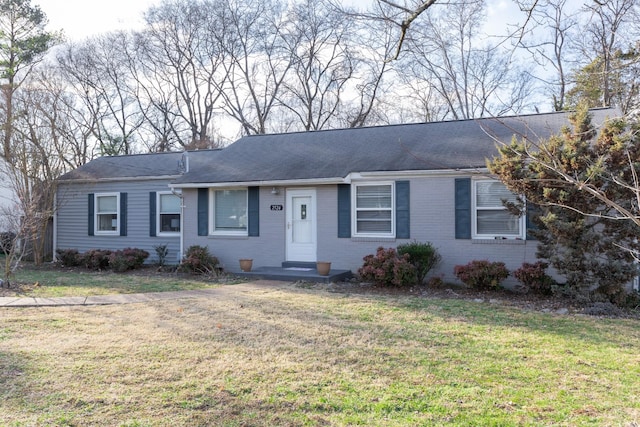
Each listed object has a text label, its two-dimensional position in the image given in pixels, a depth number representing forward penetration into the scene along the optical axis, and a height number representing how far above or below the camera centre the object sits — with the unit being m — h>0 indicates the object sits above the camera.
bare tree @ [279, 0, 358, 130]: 27.33 +9.30
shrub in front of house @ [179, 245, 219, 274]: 12.58 -0.92
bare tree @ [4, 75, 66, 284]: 14.68 +2.17
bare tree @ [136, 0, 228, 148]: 29.50 +10.48
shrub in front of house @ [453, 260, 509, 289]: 9.70 -0.96
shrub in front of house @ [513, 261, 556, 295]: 9.30 -0.99
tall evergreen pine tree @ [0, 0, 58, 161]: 24.52 +9.60
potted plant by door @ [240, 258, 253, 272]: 12.39 -0.96
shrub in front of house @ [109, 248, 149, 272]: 13.63 -0.91
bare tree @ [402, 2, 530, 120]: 24.08 +7.45
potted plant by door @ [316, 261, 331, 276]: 11.22 -0.95
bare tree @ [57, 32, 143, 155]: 29.44 +8.87
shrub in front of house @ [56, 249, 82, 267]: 14.93 -0.93
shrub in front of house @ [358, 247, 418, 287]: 10.06 -0.91
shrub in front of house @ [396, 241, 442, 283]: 10.59 -0.66
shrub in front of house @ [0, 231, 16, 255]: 17.72 -0.33
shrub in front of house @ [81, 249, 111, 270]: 14.20 -0.95
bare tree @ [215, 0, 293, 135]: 28.77 +10.48
